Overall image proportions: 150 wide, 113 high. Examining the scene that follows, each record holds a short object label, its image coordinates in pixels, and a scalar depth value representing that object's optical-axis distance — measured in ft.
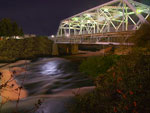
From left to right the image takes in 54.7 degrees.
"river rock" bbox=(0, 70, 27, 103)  31.68
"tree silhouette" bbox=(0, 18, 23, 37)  163.39
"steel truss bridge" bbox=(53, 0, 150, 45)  75.21
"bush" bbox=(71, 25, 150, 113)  16.11
